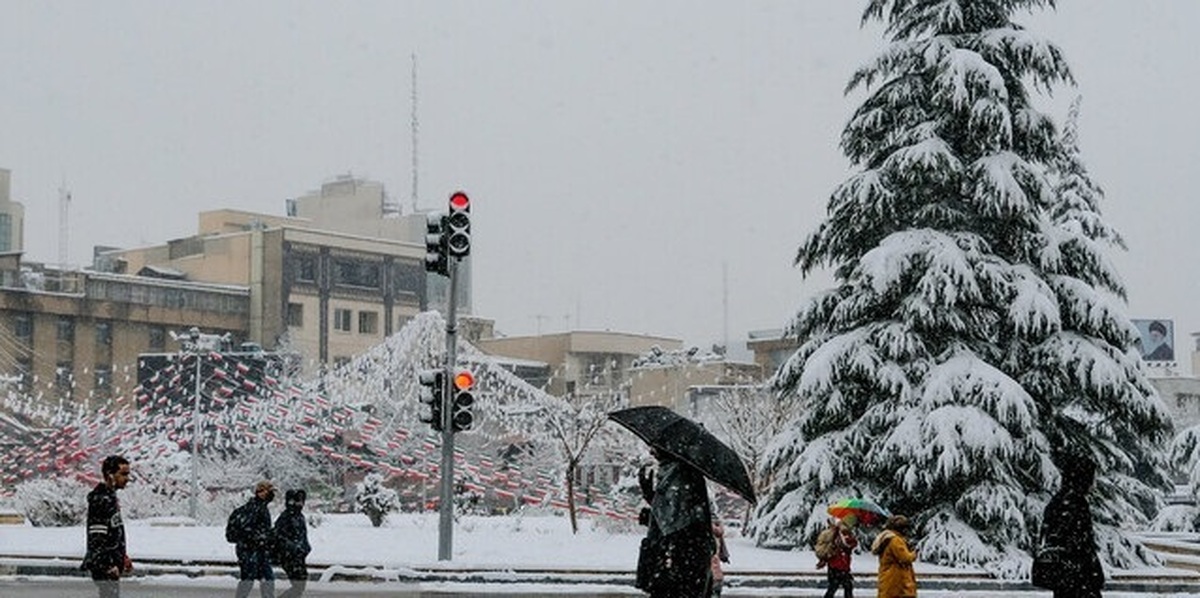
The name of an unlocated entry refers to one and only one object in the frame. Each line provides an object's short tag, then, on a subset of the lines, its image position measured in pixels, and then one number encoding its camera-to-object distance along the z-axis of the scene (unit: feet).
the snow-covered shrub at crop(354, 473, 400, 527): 103.76
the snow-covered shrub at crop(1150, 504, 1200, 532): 132.57
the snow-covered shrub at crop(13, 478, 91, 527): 101.40
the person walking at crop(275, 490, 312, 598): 51.78
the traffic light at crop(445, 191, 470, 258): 73.26
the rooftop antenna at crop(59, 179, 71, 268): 393.91
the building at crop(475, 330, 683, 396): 311.88
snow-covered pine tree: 78.02
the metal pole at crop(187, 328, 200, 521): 133.08
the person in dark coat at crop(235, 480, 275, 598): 50.62
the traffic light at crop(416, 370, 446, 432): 73.36
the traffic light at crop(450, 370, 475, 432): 73.05
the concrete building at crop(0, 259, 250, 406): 279.08
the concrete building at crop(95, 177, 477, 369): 313.94
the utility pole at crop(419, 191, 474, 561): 73.26
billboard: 309.83
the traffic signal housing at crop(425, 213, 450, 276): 73.92
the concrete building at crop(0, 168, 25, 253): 412.16
